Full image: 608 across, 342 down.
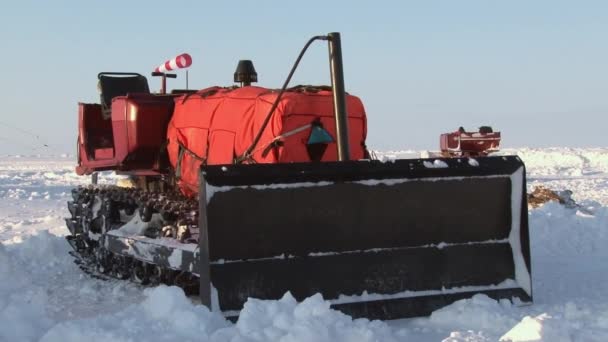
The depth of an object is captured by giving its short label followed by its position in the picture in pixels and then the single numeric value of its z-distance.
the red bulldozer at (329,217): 5.18
